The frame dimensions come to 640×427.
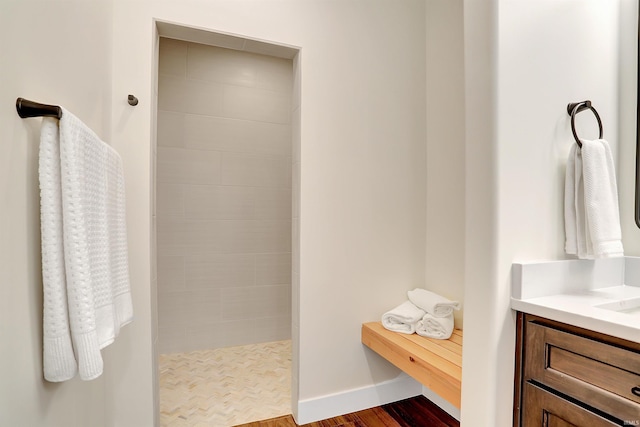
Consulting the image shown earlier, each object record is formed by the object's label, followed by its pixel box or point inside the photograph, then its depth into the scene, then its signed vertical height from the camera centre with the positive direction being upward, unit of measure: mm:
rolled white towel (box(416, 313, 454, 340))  1738 -641
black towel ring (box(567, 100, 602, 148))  1121 +357
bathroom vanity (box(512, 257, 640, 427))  806 -381
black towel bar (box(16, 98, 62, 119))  765 +231
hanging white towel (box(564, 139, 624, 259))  1074 +19
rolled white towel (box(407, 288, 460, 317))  1783 -534
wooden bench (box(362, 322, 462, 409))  1359 -698
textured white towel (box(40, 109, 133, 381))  817 -125
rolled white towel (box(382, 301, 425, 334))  1813 -624
